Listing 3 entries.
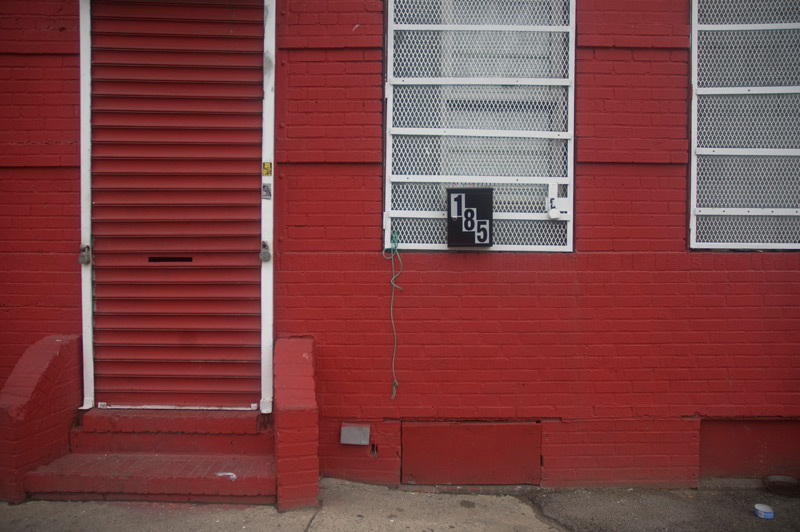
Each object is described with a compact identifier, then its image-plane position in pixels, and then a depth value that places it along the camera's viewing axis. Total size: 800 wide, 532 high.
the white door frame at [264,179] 4.22
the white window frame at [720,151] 4.30
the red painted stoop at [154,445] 3.75
